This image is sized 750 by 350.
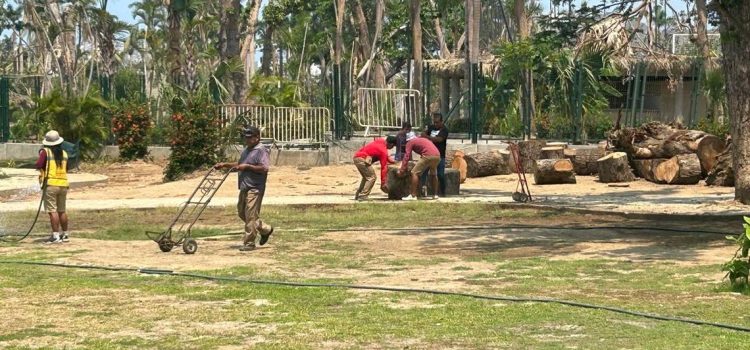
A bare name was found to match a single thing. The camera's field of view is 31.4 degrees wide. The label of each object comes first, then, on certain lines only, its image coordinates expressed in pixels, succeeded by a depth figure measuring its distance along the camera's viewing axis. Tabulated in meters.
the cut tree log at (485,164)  29.43
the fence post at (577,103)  32.50
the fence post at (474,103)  33.16
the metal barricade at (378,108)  34.44
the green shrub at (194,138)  30.75
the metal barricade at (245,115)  33.09
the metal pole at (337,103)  34.09
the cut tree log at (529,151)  29.72
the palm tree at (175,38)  39.22
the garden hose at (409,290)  10.55
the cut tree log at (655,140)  27.44
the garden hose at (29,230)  17.41
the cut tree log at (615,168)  27.48
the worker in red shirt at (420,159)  23.31
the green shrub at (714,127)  29.80
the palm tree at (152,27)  65.50
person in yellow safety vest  17.41
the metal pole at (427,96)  35.00
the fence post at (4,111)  38.56
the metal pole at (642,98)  33.56
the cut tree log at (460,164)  28.77
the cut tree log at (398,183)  23.88
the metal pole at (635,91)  32.85
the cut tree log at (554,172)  27.47
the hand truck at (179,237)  16.34
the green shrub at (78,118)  35.16
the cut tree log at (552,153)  29.14
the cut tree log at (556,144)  30.26
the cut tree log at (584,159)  29.31
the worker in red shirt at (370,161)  23.88
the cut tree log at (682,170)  26.62
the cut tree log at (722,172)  25.81
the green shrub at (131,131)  35.56
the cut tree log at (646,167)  27.44
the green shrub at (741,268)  12.16
